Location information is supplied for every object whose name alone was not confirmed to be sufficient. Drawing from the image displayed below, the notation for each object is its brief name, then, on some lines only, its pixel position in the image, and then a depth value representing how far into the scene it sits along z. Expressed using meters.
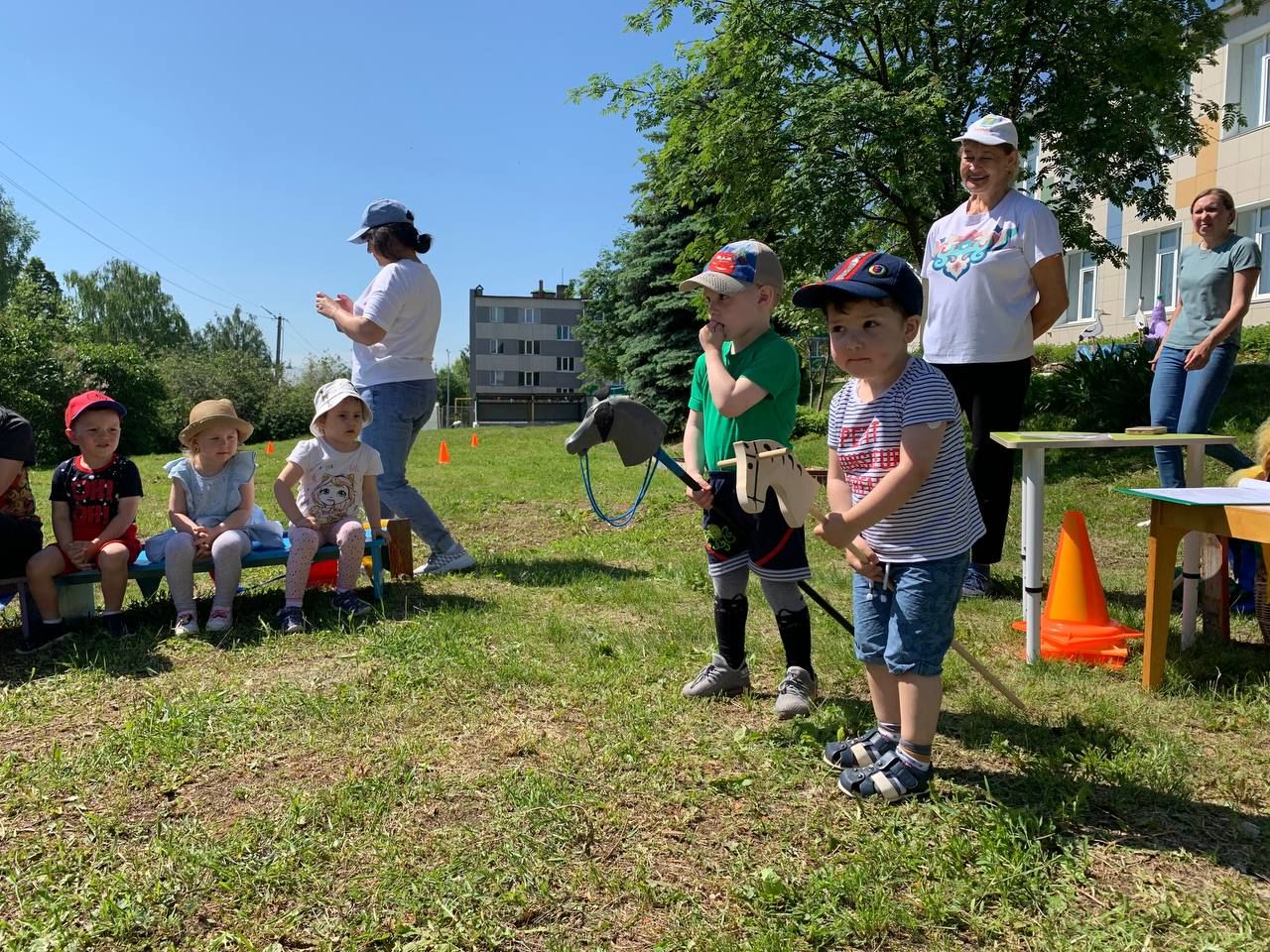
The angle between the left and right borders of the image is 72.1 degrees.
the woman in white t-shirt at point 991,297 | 3.99
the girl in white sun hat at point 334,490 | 4.55
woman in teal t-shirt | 4.98
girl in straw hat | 4.40
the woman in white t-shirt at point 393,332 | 5.17
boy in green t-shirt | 3.00
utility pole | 51.19
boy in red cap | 4.20
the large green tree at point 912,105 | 9.89
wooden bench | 4.25
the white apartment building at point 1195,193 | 18.05
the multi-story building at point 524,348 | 81.00
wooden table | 2.99
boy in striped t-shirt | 2.36
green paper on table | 2.89
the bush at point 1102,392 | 10.38
